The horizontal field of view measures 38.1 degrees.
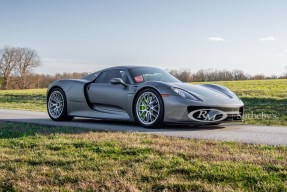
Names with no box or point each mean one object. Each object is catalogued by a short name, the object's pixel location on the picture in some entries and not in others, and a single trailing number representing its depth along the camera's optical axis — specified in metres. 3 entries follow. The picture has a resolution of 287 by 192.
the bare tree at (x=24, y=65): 78.88
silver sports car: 7.86
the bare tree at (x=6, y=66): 78.31
